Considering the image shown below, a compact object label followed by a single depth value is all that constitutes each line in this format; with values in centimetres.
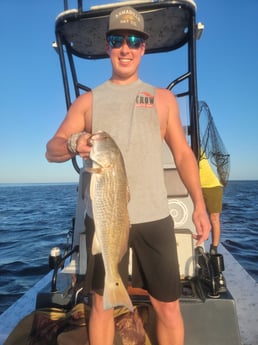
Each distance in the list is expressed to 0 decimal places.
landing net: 598
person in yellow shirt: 539
